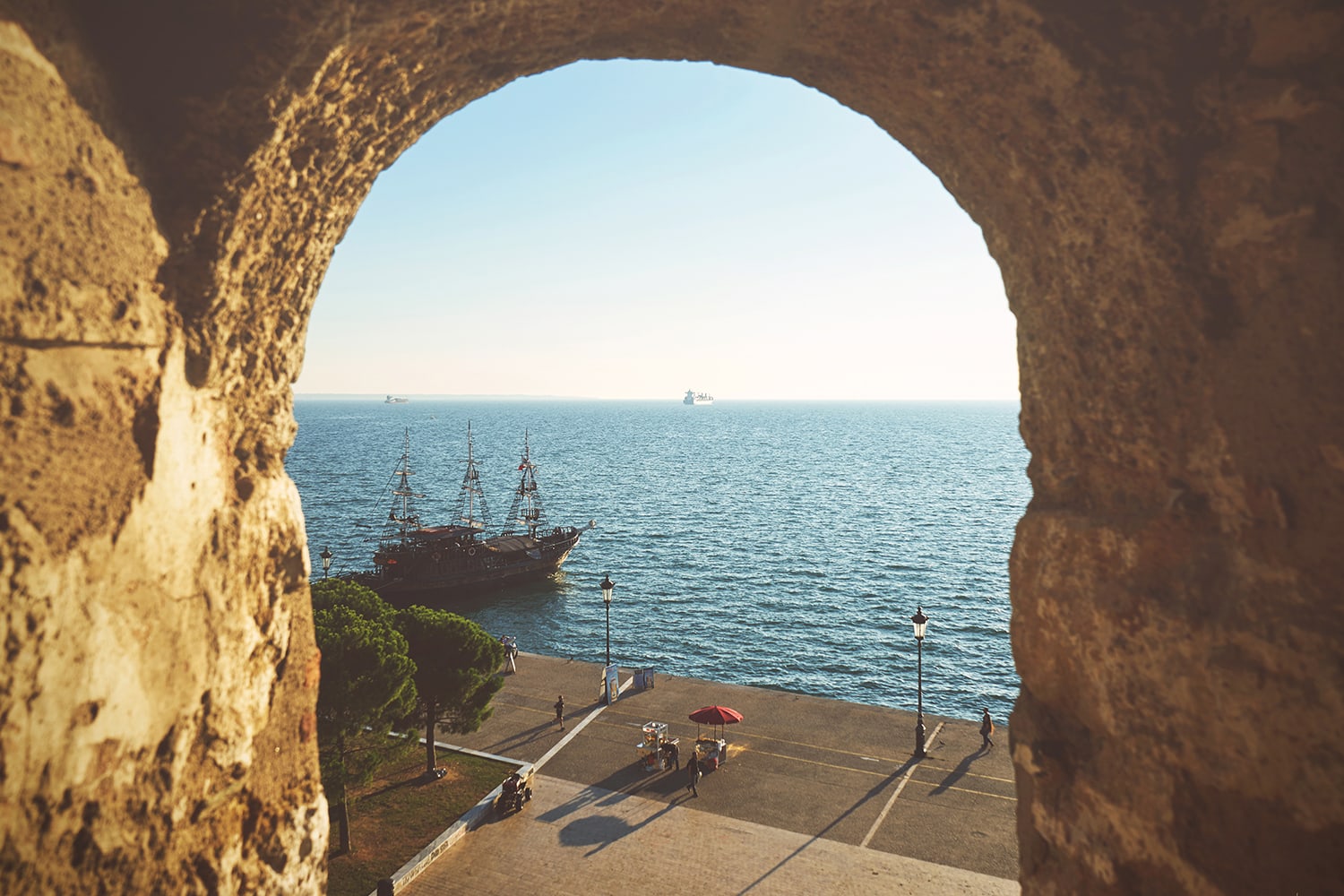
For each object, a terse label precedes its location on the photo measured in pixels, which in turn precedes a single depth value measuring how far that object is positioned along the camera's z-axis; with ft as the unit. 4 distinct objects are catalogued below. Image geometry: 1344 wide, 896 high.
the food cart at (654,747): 68.39
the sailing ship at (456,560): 157.48
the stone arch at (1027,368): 10.02
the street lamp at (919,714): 71.72
